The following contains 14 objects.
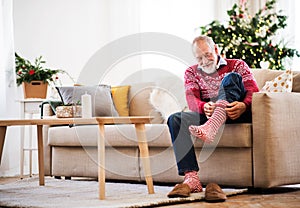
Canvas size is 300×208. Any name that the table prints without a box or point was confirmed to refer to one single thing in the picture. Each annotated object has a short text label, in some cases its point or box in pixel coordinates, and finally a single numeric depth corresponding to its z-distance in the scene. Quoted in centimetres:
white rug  278
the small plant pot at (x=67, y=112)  325
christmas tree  505
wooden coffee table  295
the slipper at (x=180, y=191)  290
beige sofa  318
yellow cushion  439
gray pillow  421
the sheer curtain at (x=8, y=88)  475
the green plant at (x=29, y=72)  493
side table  471
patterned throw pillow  351
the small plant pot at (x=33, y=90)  487
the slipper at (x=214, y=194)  284
